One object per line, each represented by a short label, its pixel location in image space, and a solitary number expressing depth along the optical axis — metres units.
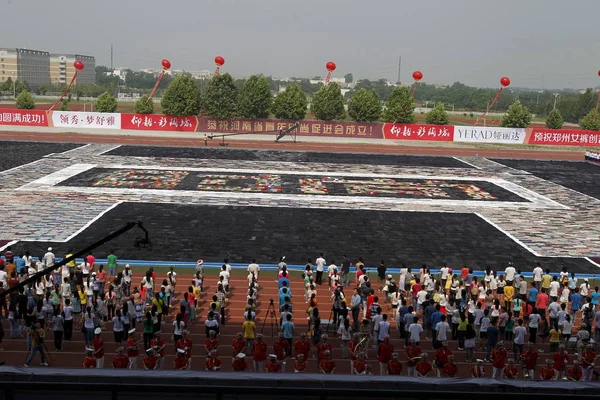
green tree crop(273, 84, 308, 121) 72.62
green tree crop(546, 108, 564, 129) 76.73
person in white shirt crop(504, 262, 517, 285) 20.38
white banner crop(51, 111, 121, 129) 68.56
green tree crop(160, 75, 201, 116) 69.56
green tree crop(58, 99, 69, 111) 85.06
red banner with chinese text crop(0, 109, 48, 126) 68.69
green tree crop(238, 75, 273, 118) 70.75
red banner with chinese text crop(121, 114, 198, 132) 69.62
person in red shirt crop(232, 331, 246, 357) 13.41
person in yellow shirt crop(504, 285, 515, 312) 18.80
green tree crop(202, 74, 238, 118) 70.56
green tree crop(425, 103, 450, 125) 73.86
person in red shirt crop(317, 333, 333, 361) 13.05
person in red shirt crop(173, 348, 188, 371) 12.43
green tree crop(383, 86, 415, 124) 72.81
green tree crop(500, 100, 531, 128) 72.56
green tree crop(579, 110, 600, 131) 72.75
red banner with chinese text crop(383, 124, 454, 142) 70.81
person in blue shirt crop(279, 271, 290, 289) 18.76
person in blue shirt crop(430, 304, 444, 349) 15.59
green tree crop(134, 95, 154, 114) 74.00
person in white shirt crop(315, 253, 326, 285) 21.62
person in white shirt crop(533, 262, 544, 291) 20.88
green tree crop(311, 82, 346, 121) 73.38
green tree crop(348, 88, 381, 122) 72.19
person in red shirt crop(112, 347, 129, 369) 11.98
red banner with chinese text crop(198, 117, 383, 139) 70.00
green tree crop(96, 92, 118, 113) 74.50
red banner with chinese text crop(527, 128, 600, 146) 70.27
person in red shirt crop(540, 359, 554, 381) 12.62
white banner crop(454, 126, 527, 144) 70.00
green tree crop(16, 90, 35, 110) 73.38
